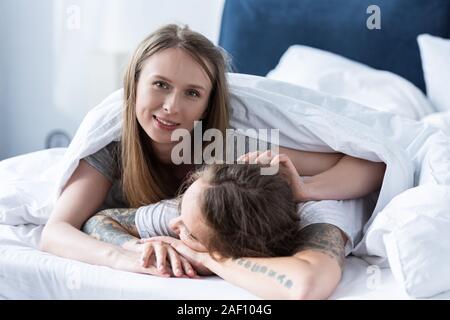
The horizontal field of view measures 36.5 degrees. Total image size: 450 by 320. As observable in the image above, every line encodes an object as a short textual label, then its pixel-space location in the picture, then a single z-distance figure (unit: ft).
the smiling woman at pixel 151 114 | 5.08
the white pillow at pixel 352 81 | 7.66
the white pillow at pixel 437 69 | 8.07
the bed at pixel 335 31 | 8.65
